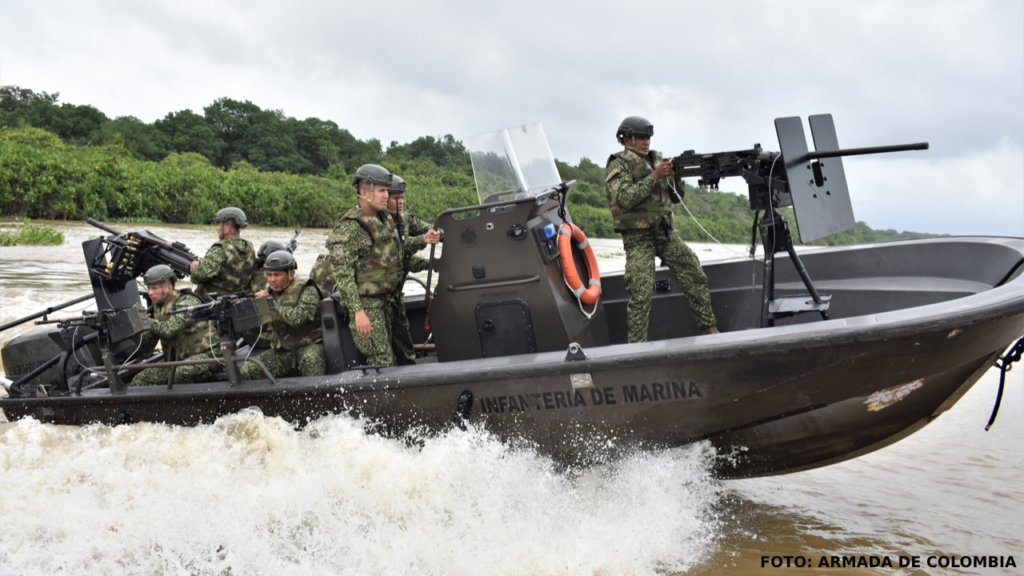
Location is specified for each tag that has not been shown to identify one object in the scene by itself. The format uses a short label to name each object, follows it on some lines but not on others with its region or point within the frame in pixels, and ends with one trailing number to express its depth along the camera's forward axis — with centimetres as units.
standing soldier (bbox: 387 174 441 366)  524
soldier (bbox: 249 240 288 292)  628
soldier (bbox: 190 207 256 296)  609
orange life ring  480
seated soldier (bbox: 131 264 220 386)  539
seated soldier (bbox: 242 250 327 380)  501
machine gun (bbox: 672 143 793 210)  445
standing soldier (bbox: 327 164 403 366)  476
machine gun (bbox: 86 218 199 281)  608
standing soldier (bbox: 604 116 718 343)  505
